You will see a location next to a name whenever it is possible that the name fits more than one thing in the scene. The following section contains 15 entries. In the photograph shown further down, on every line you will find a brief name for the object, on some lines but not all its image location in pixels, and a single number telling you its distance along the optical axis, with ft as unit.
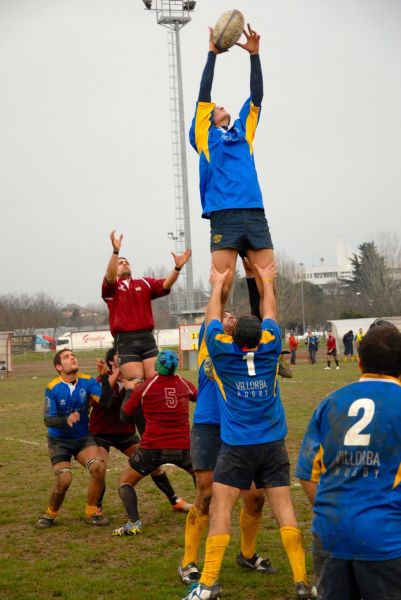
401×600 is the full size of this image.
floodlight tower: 127.85
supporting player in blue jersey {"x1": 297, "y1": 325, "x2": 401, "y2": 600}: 11.84
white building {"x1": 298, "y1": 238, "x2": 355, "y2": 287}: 495.00
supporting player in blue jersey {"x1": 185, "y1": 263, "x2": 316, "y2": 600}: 18.58
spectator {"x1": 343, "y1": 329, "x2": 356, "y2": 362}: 145.38
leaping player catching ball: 22.43
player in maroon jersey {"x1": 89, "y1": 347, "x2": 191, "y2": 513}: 30.09
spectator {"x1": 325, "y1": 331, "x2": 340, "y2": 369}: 120.68
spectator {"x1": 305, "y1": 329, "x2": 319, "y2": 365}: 134.72
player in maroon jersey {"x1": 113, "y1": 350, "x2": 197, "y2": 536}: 26.99
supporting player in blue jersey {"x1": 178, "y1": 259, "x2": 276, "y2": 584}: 21.20
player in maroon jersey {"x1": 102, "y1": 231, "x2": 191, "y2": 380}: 29.84
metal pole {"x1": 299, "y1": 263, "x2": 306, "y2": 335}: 257.96
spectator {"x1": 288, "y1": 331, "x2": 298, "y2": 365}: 124.98
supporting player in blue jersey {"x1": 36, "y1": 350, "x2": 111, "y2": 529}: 28.55
